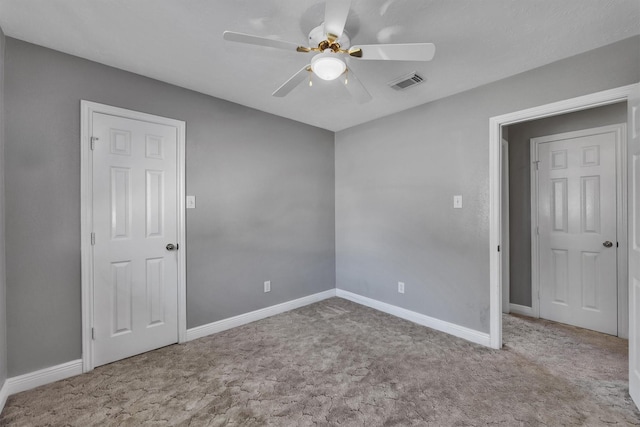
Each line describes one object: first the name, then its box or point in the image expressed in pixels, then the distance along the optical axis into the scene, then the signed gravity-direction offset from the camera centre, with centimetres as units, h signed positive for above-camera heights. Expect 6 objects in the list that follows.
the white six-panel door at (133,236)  222 -18
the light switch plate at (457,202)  278 +12
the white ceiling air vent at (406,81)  237 +117
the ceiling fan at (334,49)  142 +90
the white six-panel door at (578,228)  282 -16
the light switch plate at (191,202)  270 +13
